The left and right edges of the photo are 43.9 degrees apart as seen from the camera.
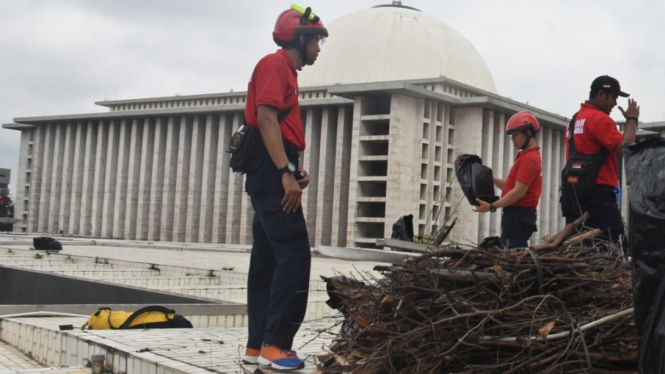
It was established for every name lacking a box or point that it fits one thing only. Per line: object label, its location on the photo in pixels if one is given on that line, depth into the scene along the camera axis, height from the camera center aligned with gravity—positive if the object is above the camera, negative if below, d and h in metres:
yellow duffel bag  6.08 -0.77
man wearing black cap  5.50 +0.65
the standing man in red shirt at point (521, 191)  6.11 +0.35
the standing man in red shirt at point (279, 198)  4.30 +0.14
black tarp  2.47 -0.03
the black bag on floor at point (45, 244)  19.00 -0.76
